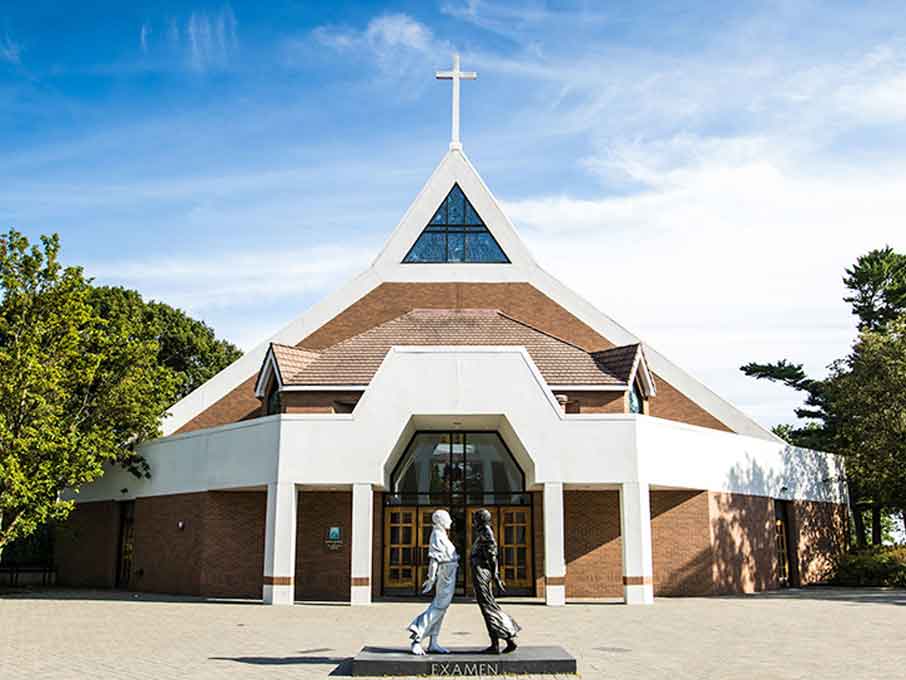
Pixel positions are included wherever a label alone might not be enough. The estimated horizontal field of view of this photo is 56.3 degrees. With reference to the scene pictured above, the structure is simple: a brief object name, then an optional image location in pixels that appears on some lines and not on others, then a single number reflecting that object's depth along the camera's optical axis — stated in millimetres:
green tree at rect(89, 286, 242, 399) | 45344
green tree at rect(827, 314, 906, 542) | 26000
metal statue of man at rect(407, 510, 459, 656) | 10453
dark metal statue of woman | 10297
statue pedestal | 9672
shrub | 25750
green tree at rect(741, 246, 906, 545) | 34938
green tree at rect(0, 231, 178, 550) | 22562
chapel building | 21109
